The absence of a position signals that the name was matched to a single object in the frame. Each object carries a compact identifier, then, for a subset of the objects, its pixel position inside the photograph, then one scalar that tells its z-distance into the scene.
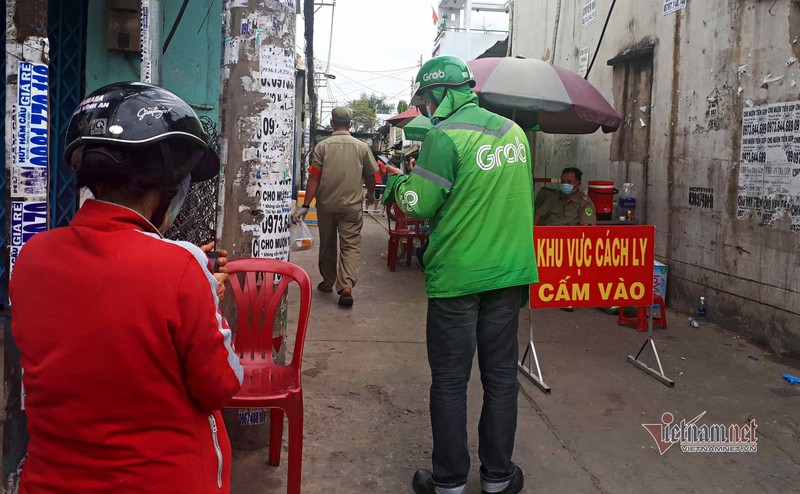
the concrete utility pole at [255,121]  3.31
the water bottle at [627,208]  7.92
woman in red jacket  1.30
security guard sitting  7.33
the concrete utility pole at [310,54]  15.06
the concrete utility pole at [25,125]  2.36
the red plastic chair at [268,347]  2.79
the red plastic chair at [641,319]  6.27
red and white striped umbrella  6.32
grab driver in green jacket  2.98
